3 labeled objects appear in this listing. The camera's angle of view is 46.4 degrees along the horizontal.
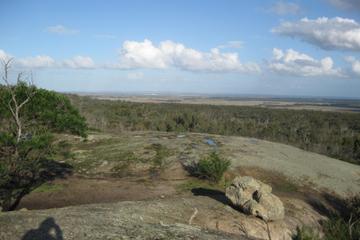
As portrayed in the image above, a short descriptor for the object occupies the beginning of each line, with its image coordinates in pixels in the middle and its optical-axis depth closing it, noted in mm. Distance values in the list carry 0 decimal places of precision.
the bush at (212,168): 20109
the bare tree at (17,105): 13711
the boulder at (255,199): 13742
